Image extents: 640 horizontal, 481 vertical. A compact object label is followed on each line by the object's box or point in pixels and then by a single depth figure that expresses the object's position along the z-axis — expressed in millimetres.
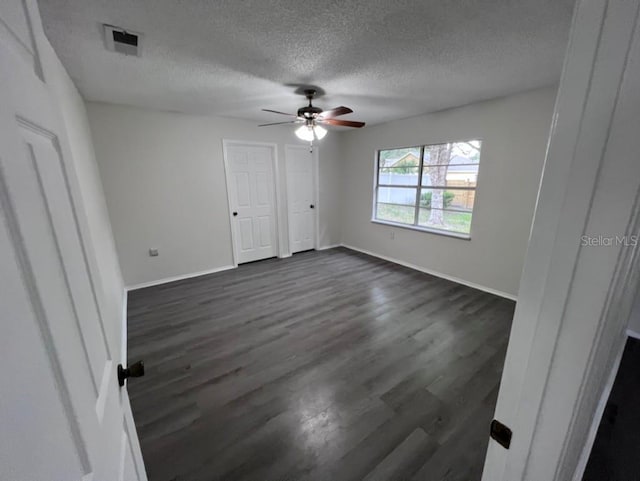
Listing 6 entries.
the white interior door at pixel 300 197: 4730
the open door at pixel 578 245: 400
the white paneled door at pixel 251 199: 4184
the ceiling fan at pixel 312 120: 2727
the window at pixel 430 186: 3529
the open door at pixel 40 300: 324
